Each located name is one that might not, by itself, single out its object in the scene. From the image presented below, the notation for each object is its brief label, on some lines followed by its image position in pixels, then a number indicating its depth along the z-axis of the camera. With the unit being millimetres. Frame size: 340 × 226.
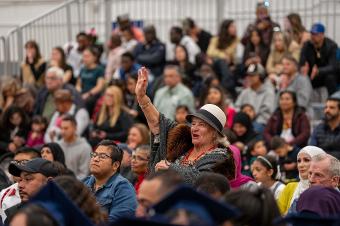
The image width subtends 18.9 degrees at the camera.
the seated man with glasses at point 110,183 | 8906
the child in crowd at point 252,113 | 14586
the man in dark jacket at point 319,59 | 15273
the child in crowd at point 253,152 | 12945
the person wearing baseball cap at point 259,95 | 14961
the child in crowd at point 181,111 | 14339
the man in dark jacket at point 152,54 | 17109
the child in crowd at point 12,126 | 15242
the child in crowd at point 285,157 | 12602
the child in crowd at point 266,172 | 11102
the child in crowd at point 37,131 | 15008
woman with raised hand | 8539
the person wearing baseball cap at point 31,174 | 8773
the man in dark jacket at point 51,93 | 15883
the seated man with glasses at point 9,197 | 9372
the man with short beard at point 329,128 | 12820
